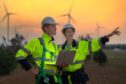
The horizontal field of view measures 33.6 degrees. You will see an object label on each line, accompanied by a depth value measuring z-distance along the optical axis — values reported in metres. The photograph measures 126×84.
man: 3.88
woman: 4.15
